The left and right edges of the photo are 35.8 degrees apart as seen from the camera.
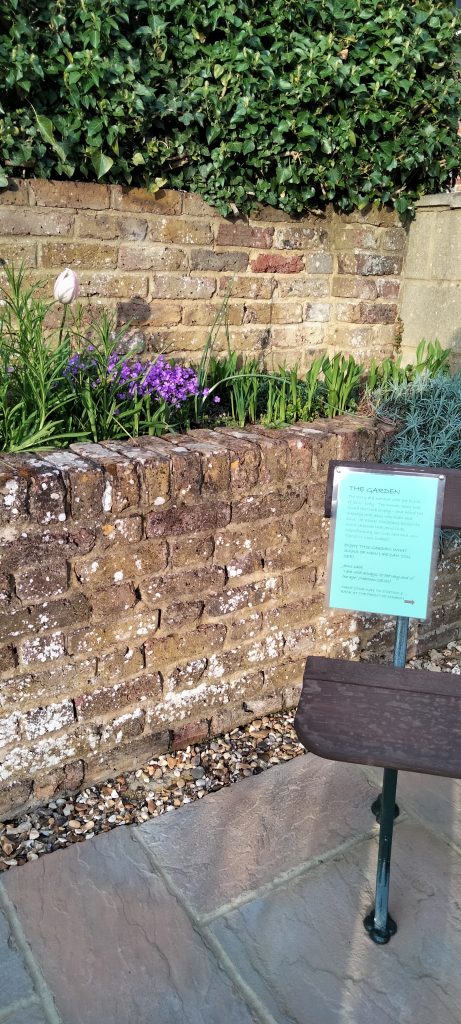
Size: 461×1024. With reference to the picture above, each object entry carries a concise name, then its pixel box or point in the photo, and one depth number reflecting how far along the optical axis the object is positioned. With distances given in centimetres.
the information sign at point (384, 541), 198
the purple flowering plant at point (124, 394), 270
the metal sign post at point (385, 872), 200
